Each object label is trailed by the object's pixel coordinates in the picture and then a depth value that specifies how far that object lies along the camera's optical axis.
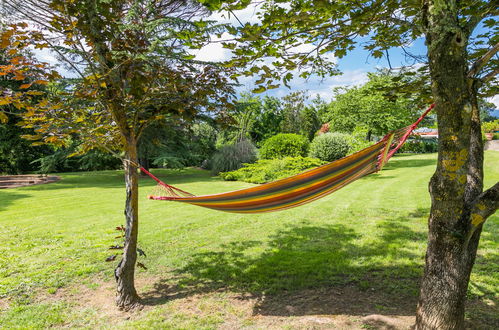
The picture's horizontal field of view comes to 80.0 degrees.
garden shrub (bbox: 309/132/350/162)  11.48
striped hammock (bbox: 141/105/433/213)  2.41
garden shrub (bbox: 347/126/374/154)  11.20
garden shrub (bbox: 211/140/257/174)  13.16
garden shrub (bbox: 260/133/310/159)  12.16
